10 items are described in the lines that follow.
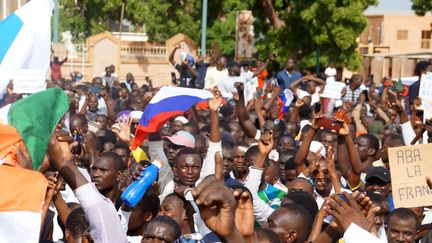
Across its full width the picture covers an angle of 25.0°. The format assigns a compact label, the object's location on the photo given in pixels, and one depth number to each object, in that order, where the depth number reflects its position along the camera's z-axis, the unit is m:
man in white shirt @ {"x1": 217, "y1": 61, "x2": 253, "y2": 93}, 14.24
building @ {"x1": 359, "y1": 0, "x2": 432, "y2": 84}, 53.68
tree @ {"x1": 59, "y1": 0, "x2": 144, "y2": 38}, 39.62
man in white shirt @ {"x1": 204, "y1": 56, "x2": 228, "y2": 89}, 14.45
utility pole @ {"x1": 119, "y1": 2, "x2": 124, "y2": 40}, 38.41
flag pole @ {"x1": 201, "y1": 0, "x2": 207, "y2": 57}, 24.27
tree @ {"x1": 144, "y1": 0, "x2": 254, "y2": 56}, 33.09
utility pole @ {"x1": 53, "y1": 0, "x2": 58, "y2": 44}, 21.56
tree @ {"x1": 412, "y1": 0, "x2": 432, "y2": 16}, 27.44
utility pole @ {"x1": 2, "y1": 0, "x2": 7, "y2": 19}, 24.08
